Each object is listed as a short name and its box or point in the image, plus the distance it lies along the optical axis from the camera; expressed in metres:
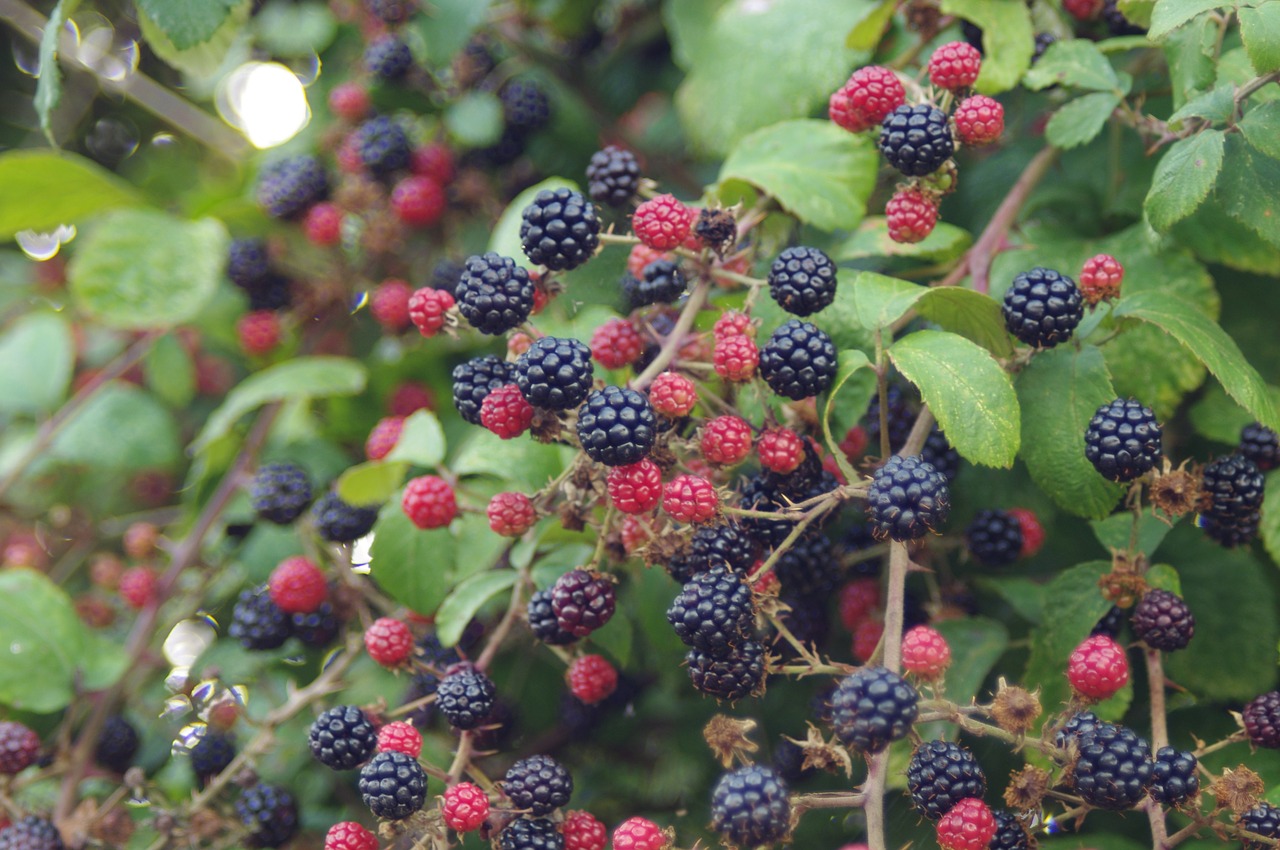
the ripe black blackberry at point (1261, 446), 0.69
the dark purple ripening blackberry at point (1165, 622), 0.67
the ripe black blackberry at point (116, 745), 0.78
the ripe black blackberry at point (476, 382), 0.68
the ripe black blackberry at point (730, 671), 0.65
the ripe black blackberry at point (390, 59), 0.84
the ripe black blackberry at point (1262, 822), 0.64
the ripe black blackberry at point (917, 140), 0.68
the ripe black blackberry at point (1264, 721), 0.66
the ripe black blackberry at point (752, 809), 0.62
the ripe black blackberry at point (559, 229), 0.68
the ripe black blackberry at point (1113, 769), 0.63
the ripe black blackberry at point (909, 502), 0.64
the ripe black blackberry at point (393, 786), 0.65
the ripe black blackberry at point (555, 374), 0.65
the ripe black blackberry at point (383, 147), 0.84
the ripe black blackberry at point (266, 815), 0.74
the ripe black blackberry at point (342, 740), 0.68
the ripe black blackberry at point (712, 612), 0.64
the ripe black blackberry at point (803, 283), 0.68
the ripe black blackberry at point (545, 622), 0.68
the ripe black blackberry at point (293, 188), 0.84
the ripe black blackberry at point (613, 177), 0.71
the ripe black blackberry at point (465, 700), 0.68
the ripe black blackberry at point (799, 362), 0.66
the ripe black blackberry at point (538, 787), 0.66
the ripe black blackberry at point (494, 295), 0.67
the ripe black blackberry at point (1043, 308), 0.66
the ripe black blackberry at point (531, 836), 0.66
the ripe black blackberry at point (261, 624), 0.76
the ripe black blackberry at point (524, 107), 0.84
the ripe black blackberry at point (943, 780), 0.64
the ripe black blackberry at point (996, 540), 0.71
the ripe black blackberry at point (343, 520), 0.76
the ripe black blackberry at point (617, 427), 0.65
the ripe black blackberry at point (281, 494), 0.78
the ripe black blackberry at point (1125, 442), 0.66
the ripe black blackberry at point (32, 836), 0.72
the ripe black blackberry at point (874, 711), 0.62
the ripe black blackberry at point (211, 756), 0.76
